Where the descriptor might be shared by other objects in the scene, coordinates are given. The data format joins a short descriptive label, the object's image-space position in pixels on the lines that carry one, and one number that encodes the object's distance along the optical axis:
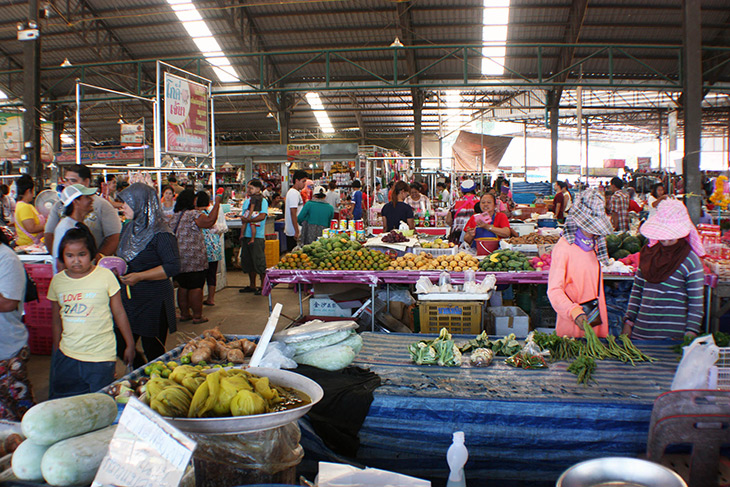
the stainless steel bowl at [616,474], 1.41
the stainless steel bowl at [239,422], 1.52
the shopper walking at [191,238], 6.41
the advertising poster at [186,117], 5.84
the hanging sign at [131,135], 15.02
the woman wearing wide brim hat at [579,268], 3.36
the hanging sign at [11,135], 12.23
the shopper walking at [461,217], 7.58
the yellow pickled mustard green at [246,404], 1.59
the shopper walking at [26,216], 6.48
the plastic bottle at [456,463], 1.80
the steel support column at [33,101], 10.96
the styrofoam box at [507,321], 4.96
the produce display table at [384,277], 5.38
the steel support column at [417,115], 18.31
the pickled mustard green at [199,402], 1.60
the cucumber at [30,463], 1.59
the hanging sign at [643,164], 21.86
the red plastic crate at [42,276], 5.74
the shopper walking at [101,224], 4.51
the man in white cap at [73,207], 4.05
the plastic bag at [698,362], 2.44
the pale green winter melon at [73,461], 1.50
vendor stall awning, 17.83
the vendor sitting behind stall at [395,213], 8.60
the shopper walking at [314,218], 8.68
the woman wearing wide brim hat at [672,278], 3.52
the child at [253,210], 8.29
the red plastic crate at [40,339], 5.67
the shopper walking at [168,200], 8.53
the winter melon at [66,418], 1.57
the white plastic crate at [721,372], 2.46
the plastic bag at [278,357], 2.87
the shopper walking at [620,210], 9.65
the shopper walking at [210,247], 7.00
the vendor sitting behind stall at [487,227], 6.62
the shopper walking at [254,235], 8.32
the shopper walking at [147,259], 3.92
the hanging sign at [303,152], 15.14
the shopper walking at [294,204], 8.58
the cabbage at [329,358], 3.07
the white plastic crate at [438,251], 6.49
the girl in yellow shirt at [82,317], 3.07
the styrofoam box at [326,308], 6.04
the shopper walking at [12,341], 3.06
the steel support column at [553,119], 18.12
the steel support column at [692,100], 10.32
